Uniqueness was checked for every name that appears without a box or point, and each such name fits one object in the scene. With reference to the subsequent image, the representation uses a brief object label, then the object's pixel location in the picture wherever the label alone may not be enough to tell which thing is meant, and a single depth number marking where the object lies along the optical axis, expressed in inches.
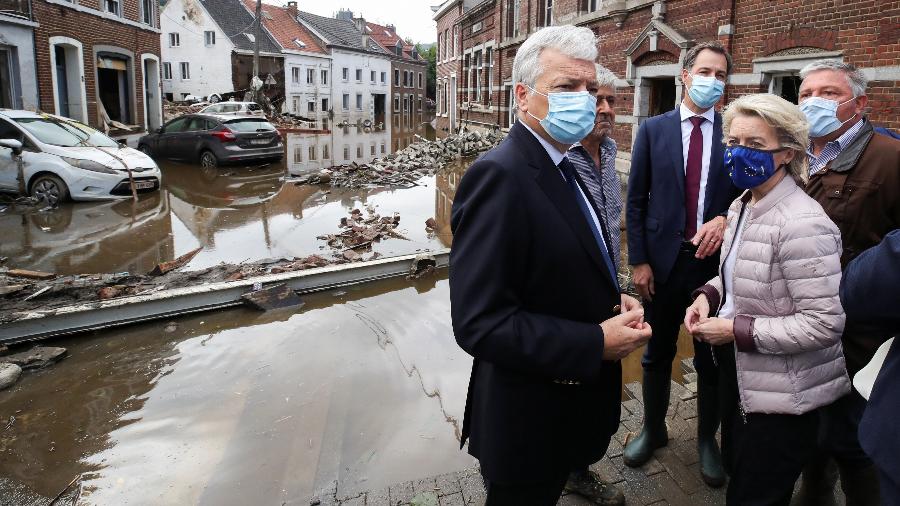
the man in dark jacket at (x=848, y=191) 97.0
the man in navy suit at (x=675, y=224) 124.6
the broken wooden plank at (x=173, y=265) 280.8
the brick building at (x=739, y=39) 276.1
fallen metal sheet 203.5
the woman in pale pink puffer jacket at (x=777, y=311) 83.1
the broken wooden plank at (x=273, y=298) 236.7
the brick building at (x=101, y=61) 666.8
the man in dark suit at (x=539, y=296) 70.1
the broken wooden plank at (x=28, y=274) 267.7
